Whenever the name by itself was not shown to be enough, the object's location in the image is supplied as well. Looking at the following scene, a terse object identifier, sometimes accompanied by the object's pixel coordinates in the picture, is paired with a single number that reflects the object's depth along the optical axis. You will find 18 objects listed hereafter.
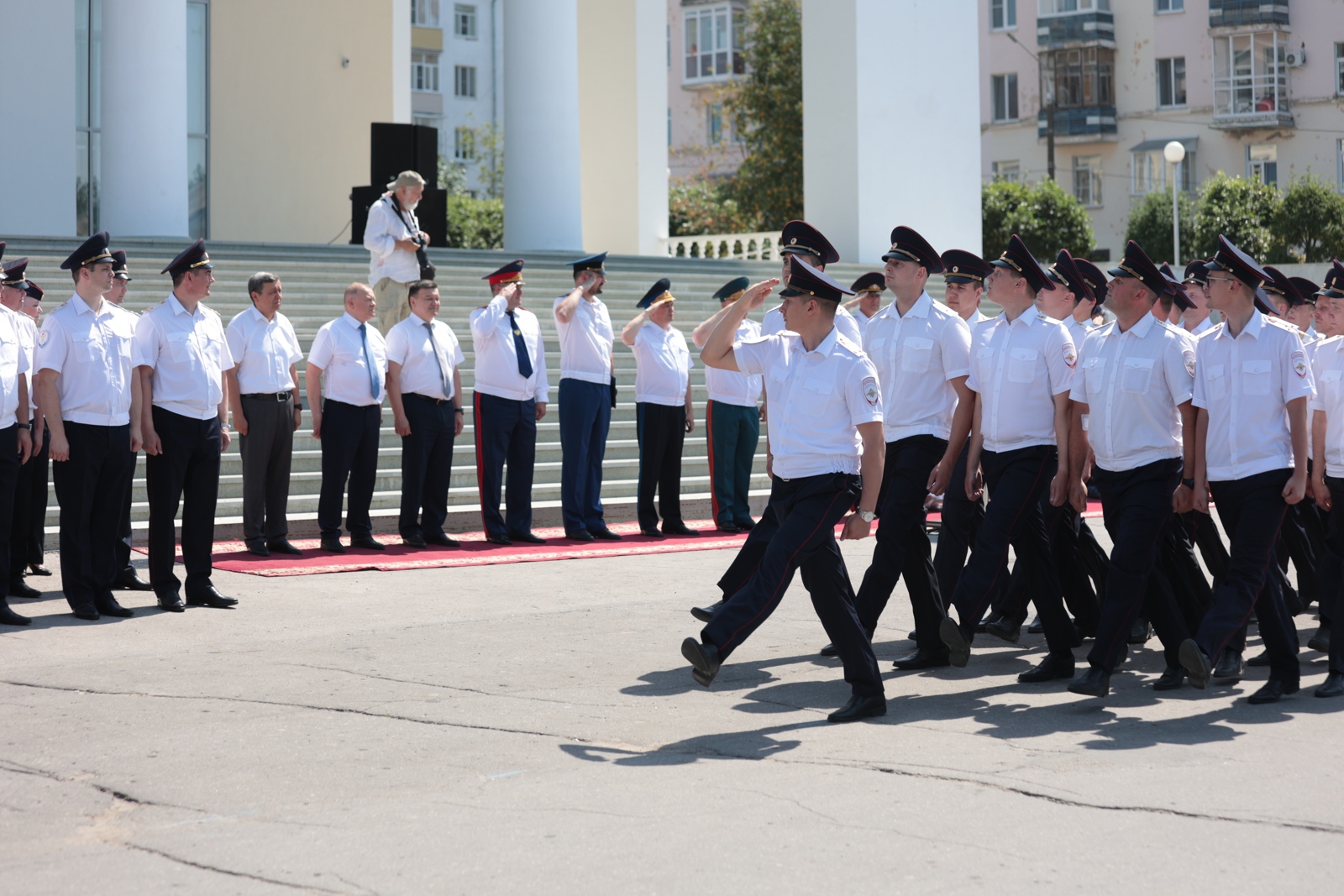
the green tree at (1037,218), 40.88
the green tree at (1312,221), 40.94
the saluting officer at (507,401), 12.91
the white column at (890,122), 28.33
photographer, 14.39
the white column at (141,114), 20.48
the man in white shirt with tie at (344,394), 12.20
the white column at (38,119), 22.19
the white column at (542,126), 23.48
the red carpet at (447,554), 11.45
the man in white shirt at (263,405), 11.68
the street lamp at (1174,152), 34.31
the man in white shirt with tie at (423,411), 12.64
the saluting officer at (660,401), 13.58
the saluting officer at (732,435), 13.87
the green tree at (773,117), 49.06
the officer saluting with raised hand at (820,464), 6.45
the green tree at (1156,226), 47.16
